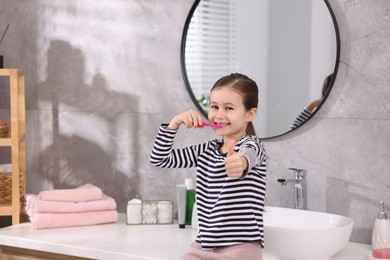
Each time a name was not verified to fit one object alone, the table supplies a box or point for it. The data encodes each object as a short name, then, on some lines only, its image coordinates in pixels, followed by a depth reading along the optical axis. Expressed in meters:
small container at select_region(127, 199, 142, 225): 2.92
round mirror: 2.63
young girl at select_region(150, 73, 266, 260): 2.05
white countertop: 2.46
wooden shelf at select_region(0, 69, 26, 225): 2.95
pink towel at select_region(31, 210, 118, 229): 2.85
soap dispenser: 2.44
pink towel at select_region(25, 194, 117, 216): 2.86
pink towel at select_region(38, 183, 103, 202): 2.89
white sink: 2.25
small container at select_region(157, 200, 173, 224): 2.93
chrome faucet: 2.66
